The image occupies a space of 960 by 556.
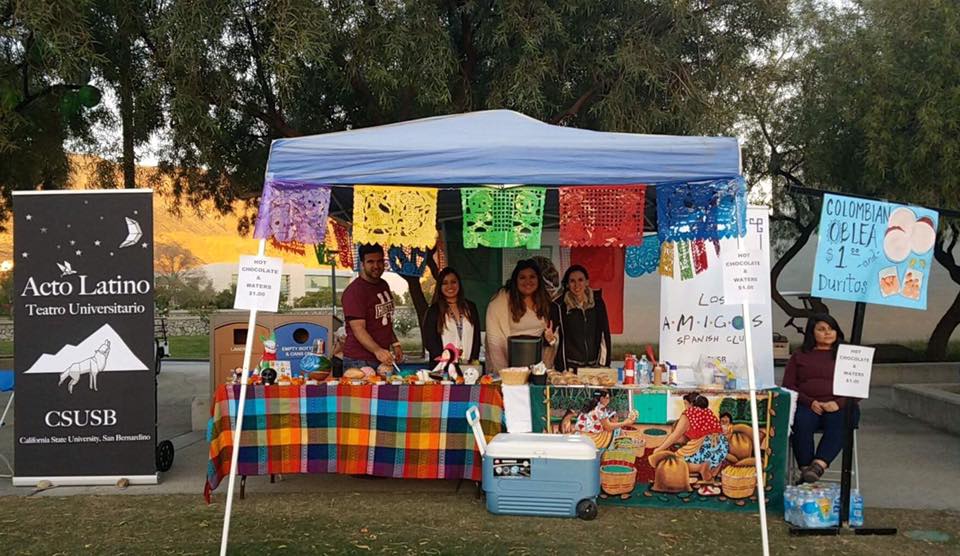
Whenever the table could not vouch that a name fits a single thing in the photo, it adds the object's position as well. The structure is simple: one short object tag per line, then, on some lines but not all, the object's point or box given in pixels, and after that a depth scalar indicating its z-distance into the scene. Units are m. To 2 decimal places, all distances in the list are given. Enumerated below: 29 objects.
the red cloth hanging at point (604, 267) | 7.60
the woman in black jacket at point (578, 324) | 6.13
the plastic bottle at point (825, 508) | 4.57
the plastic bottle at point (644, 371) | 5.17
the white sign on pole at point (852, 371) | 4.39
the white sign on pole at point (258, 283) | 4.00
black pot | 5.27
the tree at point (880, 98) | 8.05
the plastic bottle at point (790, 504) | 4.68
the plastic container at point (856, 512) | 4.63
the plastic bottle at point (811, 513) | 4.57
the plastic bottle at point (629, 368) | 5.13
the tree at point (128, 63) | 7.38
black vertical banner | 5.55
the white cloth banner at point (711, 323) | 6.48
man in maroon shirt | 5.71
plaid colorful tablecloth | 5.11
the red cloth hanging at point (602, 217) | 4.57
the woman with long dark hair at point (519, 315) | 5.94
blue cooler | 4.62
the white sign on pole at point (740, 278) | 4.09
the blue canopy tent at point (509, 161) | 4.30
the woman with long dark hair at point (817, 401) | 4.91
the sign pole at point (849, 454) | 4.53
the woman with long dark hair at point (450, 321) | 5.96
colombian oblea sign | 4.43
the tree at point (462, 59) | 7.01
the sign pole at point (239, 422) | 3.88
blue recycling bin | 7.37
